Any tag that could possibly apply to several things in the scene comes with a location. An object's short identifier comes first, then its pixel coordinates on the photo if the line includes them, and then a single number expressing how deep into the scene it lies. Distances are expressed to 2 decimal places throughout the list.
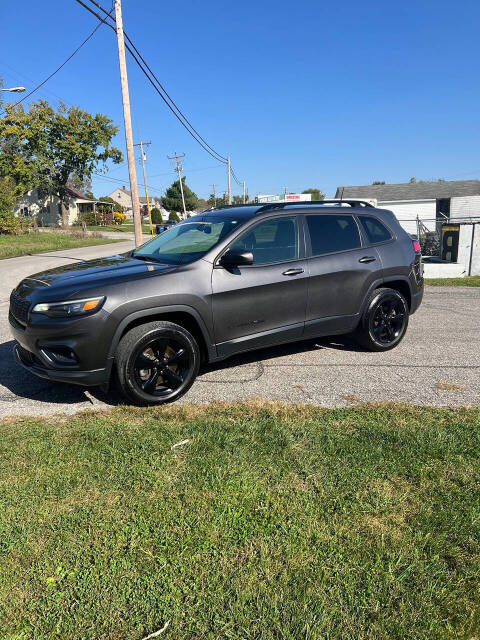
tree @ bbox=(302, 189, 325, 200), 91.34
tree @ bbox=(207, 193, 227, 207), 107.18
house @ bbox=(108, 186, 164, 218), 124.75
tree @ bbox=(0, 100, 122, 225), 46.53
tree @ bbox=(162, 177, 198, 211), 90.81
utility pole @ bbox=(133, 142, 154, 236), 53.22
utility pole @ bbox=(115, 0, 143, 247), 13.28
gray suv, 3.86
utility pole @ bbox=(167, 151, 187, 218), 67.69
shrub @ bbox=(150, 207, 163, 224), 66.94
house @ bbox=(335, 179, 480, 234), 40.88
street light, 19.42
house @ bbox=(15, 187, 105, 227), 56.90
